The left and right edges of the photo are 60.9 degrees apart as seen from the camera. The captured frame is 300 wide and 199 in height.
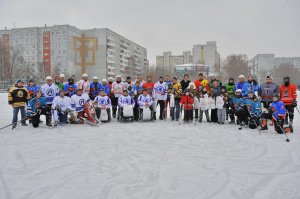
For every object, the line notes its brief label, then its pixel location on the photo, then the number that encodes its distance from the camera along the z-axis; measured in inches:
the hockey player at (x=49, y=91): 356.2
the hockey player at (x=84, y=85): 394.9
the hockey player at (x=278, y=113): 291.3
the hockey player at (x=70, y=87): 381.5
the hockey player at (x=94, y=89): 406.3
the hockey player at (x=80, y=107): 363.9
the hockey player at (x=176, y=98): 389.4
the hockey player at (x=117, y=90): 408.5
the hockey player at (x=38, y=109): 336.2
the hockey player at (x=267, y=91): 333.4
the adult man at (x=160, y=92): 401.4
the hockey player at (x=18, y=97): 340.5
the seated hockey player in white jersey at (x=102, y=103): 375.9
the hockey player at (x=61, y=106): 346.9
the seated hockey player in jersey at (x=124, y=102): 379.6
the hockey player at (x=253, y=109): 325.7
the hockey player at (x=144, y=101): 384.8
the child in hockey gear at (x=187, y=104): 372.8
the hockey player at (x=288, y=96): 316.8
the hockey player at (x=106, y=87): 408.2
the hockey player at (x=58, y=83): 377.7
